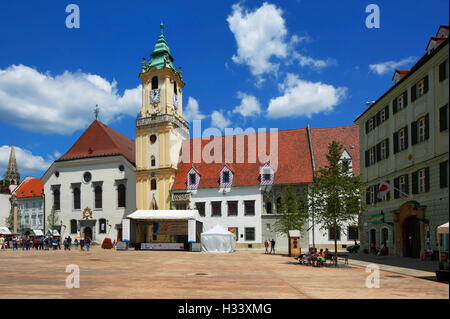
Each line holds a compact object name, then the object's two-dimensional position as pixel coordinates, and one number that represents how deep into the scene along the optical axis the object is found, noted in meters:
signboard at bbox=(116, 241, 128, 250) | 48.22
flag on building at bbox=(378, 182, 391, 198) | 31.17
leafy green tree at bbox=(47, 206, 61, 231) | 63.84
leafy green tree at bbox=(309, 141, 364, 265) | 26.45
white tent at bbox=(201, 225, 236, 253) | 43.91
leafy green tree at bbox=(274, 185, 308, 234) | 42.69
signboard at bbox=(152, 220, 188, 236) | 49.72
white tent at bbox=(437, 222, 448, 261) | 17.30
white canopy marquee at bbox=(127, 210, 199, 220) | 48.69
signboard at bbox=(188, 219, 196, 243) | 46.88
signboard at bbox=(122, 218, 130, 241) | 48.88
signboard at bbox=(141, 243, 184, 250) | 47.84
